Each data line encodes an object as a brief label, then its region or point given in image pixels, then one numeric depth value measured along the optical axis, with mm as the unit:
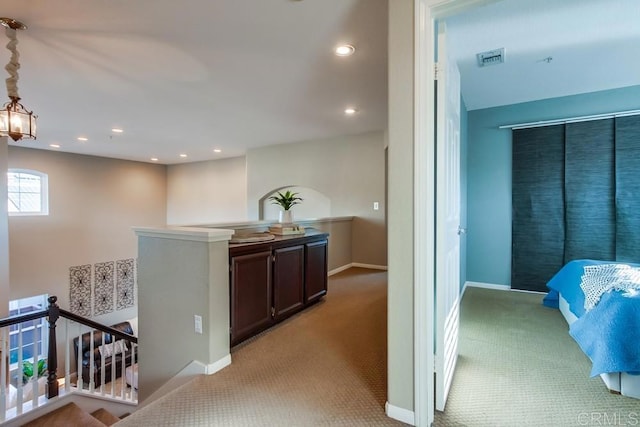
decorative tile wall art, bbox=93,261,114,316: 7461
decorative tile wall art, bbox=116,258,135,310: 7954
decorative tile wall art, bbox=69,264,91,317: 7055
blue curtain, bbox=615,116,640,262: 3412
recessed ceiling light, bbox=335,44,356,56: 2420
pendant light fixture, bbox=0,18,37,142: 2158
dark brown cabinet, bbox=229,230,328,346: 2436
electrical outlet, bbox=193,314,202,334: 2217
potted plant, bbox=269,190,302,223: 3531
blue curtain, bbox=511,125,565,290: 3814
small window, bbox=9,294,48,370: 5866
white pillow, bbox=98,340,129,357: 6568
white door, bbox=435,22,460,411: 1661
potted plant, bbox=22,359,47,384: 5633
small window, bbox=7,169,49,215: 6477
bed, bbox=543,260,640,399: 1781
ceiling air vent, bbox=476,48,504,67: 2682
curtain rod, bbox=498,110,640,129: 3449
